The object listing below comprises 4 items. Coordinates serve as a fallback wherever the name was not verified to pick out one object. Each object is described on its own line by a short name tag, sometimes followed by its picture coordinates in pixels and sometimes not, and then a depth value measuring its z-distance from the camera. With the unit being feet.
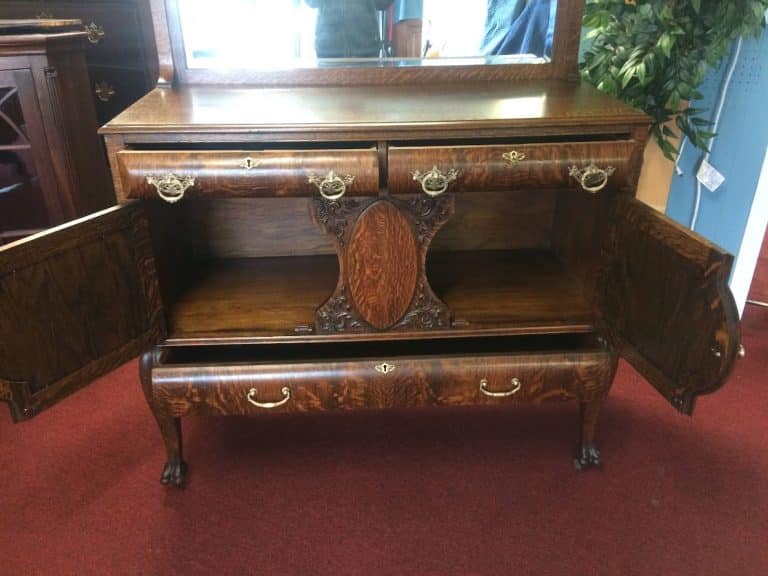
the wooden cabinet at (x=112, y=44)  6.10
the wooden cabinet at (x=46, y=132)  5.17
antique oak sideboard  3.24
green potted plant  4.78
